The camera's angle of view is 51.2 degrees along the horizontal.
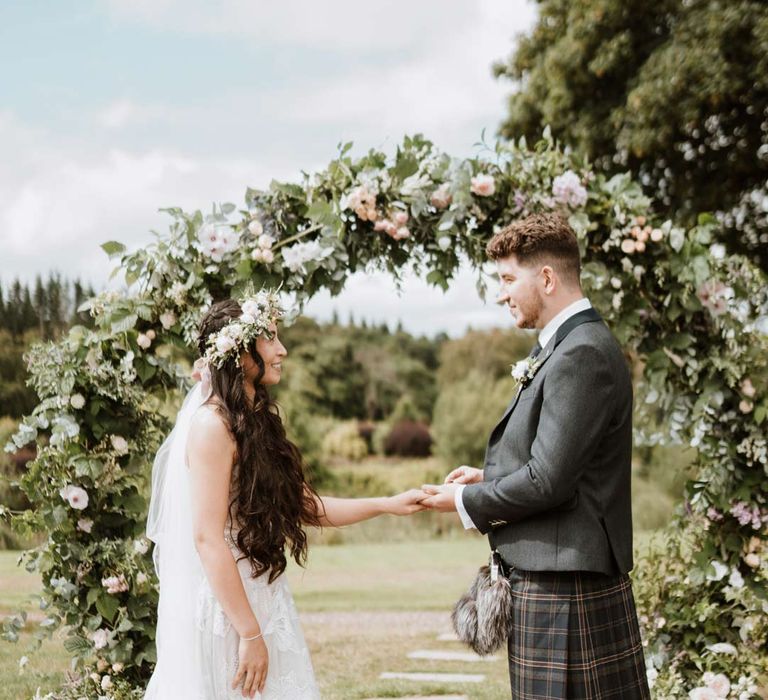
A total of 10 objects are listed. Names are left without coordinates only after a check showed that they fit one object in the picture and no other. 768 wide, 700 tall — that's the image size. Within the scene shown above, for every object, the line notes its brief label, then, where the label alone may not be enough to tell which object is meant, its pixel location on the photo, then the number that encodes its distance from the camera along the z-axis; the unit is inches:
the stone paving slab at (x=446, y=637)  262.5
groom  92.8
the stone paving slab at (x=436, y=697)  192.7
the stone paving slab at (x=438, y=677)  209.6
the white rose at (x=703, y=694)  147.1
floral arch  137.2
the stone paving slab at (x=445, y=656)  234.4
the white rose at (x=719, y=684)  146.6
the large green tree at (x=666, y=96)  283.9
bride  92.1
